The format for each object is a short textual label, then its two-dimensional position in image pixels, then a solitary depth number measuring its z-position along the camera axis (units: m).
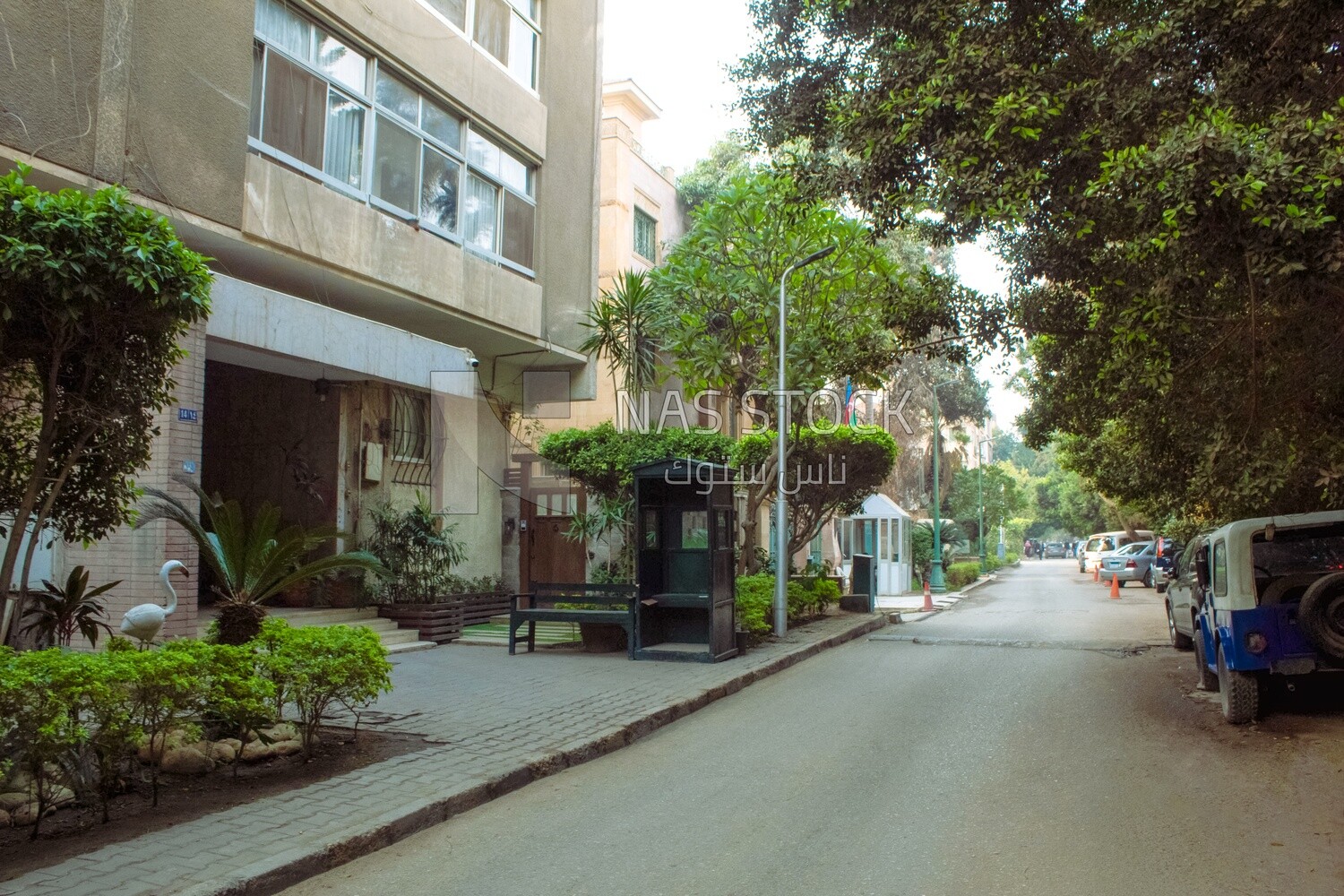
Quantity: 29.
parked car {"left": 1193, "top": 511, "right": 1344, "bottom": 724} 8.20
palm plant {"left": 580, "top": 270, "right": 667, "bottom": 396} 18.03
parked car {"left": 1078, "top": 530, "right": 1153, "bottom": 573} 44.88
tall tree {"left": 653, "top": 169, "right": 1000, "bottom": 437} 17.88
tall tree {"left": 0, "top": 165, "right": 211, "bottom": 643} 5.42
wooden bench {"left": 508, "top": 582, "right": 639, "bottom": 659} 13.35
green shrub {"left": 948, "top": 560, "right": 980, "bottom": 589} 38.41
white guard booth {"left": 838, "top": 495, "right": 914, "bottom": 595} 30.73
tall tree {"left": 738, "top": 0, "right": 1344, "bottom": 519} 7.43
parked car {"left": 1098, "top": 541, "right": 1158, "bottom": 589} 37.38
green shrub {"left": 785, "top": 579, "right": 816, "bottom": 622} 18.55
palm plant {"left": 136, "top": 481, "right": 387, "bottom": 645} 7.54
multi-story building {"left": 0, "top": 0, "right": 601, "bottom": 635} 10.77
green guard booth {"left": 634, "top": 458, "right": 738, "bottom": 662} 13.23
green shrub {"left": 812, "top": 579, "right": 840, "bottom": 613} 20.44
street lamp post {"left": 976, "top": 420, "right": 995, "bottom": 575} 55.65
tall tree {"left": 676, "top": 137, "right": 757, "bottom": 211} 31.69
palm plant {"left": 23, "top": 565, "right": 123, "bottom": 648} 7.10
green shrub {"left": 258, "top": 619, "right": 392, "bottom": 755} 6.93
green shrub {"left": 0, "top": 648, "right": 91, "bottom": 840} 5.03
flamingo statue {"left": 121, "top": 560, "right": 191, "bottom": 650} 7.32
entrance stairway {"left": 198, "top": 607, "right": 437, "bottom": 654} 13.81
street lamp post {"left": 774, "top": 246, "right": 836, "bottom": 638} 16.61
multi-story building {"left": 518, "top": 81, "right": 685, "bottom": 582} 21.33
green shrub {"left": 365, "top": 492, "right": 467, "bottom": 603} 15.34
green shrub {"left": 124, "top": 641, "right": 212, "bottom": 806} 5.76
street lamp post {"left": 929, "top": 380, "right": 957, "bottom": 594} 35.03
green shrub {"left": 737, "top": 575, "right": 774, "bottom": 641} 15.35
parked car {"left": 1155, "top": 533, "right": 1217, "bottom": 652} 13.71
